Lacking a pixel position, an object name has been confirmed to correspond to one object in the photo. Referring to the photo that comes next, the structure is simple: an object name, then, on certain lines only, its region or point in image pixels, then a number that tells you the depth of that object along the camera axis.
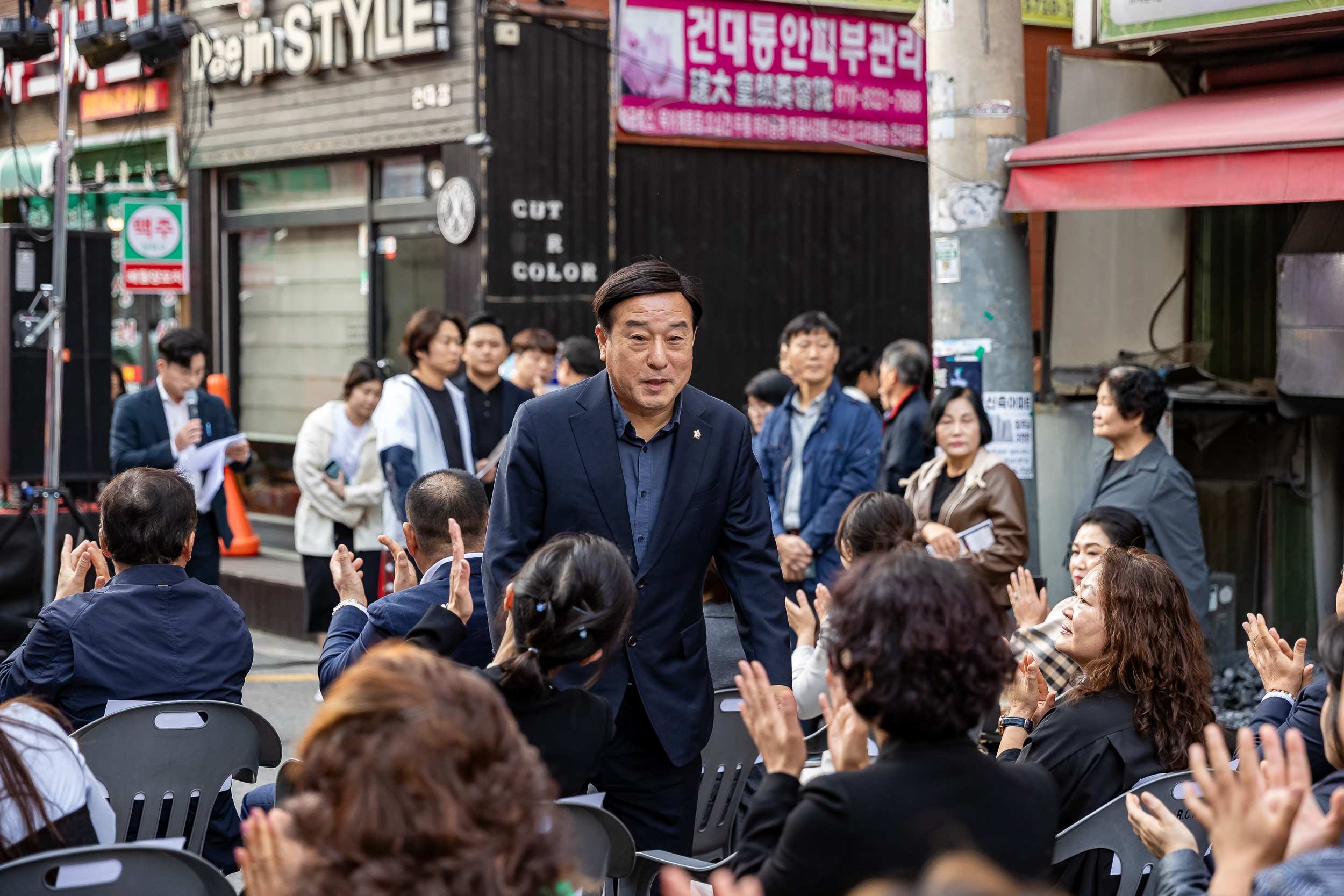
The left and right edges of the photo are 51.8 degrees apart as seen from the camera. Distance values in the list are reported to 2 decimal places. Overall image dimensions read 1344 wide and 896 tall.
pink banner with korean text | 10.02
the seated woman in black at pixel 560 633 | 2.88
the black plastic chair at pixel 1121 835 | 2.98
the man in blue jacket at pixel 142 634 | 3.71
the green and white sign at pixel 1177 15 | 6.41
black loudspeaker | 7.64
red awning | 5.51
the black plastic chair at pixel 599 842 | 2.80
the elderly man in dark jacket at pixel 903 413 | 7.29
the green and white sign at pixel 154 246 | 9.72
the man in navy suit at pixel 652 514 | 3.50
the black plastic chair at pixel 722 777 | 3.92
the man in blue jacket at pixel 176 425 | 6.78
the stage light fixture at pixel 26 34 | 8.16
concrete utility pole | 6.24
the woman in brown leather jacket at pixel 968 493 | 5.84
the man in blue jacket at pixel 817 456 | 6.61
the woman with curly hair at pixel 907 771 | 2.17
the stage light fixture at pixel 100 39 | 9.40
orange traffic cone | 11.30
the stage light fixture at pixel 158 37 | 10.02
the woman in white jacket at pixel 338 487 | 7.31
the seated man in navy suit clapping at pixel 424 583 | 3.67
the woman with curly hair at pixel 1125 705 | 3.21
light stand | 7.14
